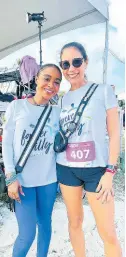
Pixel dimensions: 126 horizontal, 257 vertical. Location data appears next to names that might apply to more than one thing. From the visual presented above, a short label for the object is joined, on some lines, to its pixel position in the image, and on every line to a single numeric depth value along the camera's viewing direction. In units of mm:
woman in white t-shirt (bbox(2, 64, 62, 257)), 1334
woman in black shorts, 1268
